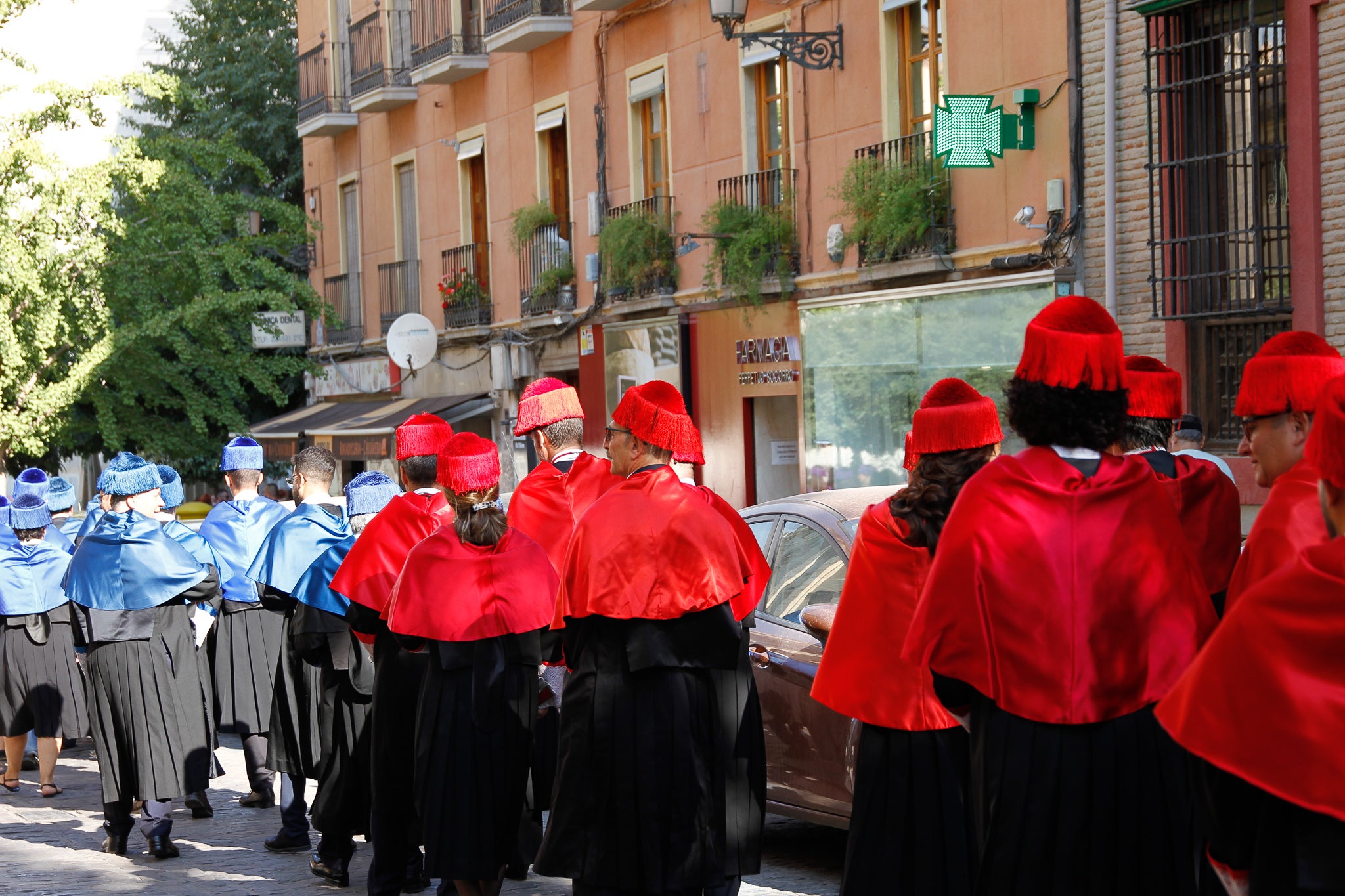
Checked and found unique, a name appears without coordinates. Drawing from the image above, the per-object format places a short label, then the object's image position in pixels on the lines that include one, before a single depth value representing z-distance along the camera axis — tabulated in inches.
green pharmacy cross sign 575.2
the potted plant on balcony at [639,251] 787.4
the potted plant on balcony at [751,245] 703.1
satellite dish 973.8
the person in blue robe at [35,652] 390.3
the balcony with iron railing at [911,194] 609.3
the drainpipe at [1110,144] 543.2
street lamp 655.1
